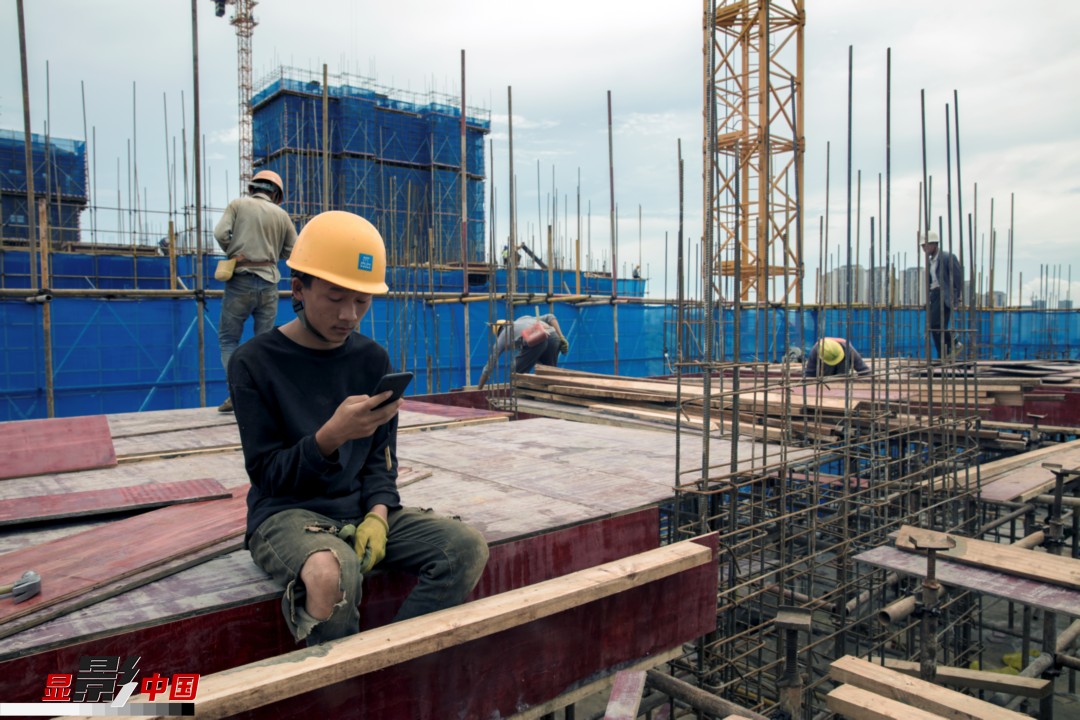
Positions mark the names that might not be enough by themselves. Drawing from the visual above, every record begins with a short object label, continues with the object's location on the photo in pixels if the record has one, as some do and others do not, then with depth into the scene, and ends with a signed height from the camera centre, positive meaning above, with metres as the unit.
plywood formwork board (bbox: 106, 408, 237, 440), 5.80 -0.82
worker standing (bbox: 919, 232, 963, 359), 6.27 +0.53
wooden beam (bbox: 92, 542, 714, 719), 2.02 -1.04
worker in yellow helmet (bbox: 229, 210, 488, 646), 2.40 -0.47
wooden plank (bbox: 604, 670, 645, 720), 2.61 -1.45
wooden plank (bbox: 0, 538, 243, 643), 2.18 -0.91
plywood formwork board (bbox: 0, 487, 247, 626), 2.46 -0.88
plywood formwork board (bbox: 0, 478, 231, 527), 3.28 -0.85
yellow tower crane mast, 23.42 +8.26
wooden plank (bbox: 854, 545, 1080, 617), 3.44 -1.36
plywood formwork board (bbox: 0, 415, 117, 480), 4.38 -0.79
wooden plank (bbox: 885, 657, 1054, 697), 3.88 -2.00
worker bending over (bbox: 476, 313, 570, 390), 10.49 -0.21
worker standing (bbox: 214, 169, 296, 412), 5.92 +0.69
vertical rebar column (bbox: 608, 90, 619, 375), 15.98 +1.58
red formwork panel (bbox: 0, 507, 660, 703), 2.12 -1.06
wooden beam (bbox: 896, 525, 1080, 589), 3.62 -1.31
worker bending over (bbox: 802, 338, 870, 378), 9.66 -0.47
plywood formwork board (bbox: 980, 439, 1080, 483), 6.93 -1.41
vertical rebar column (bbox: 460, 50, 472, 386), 13.87 +0.20
